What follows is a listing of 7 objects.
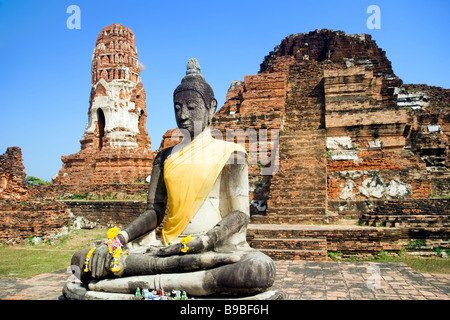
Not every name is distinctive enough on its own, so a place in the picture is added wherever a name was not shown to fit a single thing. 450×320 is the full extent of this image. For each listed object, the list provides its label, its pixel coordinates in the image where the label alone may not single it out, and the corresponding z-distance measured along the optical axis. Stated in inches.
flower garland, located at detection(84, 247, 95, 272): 169.3
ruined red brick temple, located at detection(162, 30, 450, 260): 330.3
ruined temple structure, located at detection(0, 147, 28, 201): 639.8
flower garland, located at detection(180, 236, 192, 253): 158.7
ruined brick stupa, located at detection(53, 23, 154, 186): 824.9
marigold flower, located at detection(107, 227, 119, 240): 169.8
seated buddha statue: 154.3
